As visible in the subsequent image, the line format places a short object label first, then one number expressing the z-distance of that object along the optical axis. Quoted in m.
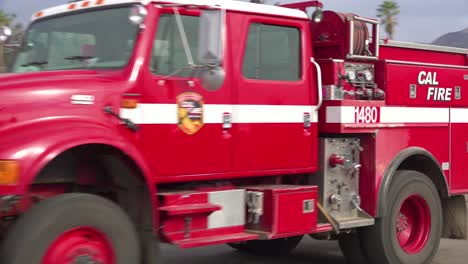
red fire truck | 4.66
